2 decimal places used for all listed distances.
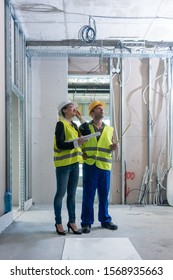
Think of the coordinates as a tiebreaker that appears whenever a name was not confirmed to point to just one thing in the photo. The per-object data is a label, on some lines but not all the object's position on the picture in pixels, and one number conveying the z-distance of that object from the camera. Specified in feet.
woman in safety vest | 10.28
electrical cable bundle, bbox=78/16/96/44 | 15.38
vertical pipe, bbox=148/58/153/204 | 18.33
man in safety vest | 11.21
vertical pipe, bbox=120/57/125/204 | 18.18
